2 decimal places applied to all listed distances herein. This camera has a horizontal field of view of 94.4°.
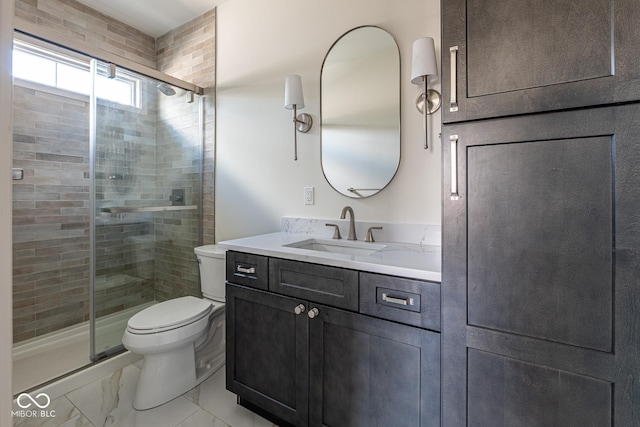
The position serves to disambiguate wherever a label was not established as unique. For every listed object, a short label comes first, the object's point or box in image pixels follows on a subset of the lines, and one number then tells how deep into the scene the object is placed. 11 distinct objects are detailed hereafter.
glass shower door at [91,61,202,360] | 2.06
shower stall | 2.04
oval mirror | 1.65
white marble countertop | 1.06
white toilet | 1.58
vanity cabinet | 1.04
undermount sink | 1.59
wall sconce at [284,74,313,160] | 1.85
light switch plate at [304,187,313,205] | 1.94
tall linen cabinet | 0.75
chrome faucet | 1.74
